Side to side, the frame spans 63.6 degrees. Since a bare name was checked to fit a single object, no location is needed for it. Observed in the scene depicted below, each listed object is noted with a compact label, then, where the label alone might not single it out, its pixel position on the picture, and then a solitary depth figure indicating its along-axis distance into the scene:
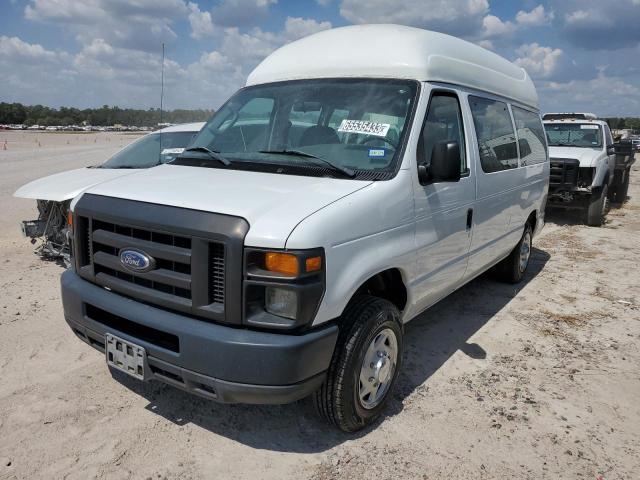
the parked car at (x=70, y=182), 6.18
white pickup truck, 10.23
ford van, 2.63
